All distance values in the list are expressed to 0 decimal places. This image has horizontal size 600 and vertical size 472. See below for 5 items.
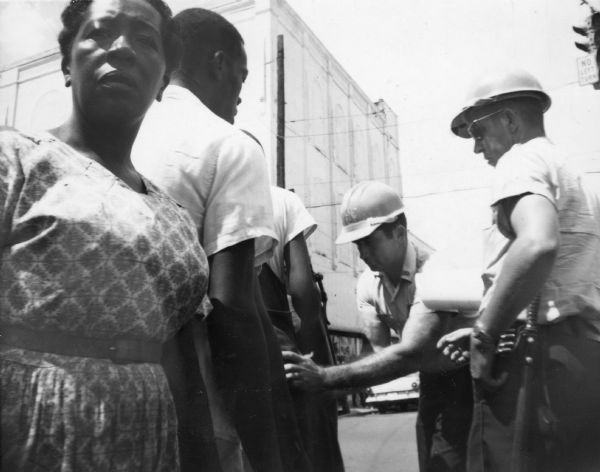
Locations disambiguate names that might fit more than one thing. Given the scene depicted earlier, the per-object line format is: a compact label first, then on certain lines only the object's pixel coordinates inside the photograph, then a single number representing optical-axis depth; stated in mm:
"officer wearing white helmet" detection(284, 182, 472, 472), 2041
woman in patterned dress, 945
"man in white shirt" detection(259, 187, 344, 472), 1961
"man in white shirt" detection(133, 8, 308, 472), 1297
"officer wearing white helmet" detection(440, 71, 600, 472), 1435
